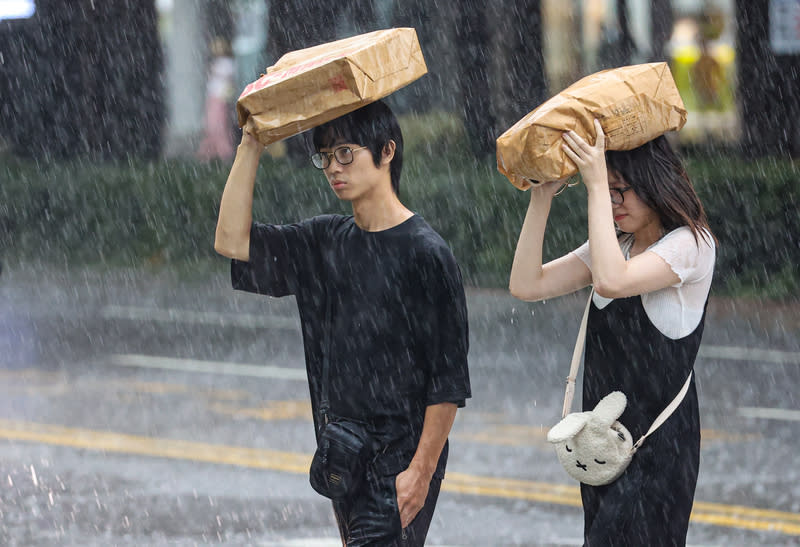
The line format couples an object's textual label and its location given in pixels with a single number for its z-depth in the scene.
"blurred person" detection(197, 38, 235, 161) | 46.69
